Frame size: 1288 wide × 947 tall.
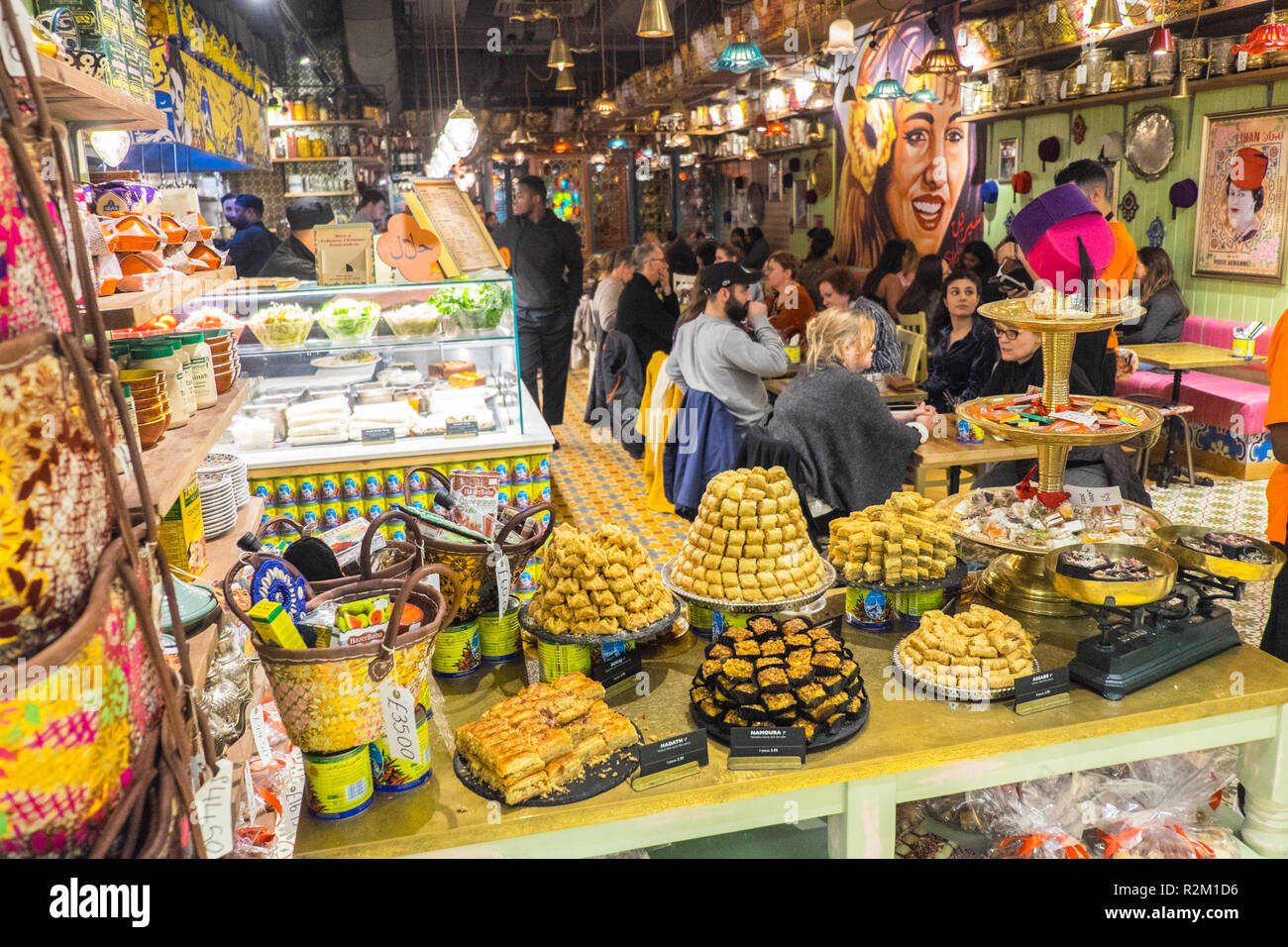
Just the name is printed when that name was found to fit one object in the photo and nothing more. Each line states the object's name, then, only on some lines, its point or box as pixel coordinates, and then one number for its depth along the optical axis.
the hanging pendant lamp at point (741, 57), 8.10
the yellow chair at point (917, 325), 7.54
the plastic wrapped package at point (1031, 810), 2.35
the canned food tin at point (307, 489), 4.33
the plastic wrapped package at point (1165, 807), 2.28
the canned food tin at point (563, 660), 2.19
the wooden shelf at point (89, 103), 1.28
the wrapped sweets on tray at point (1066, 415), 2.55
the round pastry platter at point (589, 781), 1.79
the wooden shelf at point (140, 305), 1.51
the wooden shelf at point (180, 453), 1.34
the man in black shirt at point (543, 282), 8.54
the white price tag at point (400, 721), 1.69
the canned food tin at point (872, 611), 2.54
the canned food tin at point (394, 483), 4.41
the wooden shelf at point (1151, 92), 6.88
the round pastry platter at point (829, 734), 1.94
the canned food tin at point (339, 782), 1.71
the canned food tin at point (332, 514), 4.36
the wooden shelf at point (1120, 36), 6.92
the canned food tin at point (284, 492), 4.30
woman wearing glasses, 3.94
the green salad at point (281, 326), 4.40
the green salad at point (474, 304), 4.63
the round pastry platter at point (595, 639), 2.14
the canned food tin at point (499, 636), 2.35
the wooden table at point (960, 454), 4.74
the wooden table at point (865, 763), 1.76
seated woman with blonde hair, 4.68
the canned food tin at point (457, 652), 2.25
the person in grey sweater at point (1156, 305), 7.74
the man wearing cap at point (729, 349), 5.81
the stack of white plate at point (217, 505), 3.03
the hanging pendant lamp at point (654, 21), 7.52
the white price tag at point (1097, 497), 2.76
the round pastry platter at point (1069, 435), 2.46
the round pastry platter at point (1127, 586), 2.25
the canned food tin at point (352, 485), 4.37
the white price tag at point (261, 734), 1.96
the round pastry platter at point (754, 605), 2.33
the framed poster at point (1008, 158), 9.84
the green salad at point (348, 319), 4.49
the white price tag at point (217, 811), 1.19
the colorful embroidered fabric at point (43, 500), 0.85
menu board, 4.65
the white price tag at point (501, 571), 2.19
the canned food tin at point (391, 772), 1.81
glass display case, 4.39
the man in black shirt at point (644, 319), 7.64
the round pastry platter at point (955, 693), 2.12
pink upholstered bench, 7.11
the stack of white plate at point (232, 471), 3.10
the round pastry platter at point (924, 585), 2.43
